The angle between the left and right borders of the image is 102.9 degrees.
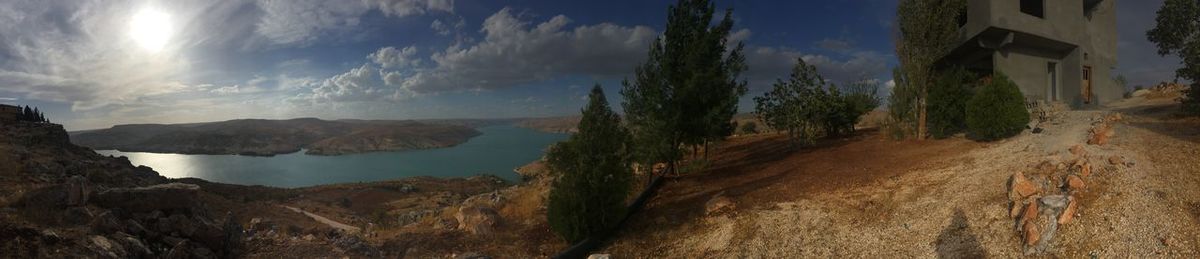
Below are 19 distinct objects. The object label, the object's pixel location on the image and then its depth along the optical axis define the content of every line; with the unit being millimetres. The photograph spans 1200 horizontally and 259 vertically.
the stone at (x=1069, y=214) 6484
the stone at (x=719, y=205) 10337
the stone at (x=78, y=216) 8594
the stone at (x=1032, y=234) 6293
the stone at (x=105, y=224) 8203
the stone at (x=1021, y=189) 7547
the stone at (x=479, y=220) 11248
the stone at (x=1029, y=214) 6645
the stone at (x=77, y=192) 9219
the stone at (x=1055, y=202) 6654
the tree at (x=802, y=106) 19062
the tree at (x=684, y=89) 14180
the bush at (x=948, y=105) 16453
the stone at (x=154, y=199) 9648
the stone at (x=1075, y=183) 7336
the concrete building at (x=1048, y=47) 19547
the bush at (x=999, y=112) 13742
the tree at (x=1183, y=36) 13562
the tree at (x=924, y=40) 16969
